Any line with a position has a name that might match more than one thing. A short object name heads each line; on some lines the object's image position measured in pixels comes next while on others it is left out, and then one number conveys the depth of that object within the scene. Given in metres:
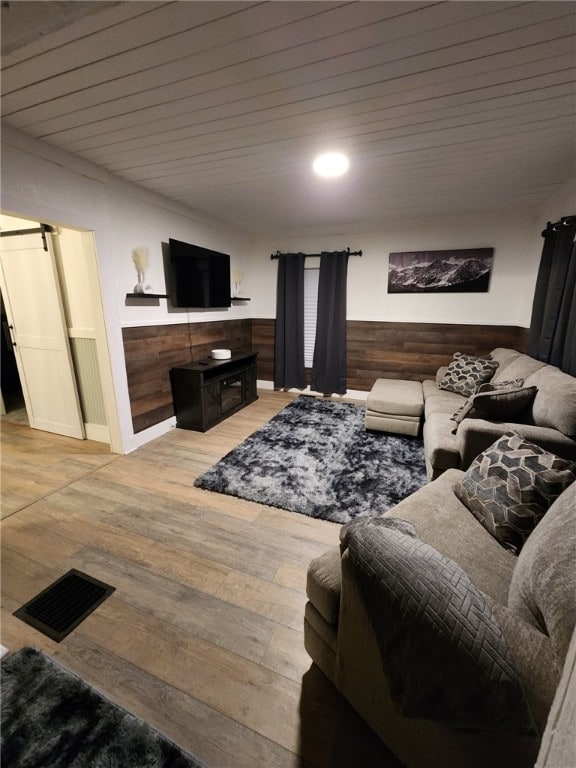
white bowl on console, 3.84
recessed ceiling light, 2.19
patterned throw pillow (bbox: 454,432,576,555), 1.21
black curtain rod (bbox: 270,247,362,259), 4.23
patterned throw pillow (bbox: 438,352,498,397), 3.15
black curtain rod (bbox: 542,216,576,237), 2.37
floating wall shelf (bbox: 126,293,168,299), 2.83
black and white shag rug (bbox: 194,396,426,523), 2.19
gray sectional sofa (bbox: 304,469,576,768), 0.64
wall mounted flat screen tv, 3.27
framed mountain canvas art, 3.74
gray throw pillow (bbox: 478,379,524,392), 2.34
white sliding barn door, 2.84
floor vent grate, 1.35
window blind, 4.58
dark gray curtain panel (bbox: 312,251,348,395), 4.32
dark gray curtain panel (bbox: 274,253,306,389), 4.55
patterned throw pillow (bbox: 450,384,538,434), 2.05
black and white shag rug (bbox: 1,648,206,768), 0.94
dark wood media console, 3.32
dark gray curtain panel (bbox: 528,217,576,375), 2.25
